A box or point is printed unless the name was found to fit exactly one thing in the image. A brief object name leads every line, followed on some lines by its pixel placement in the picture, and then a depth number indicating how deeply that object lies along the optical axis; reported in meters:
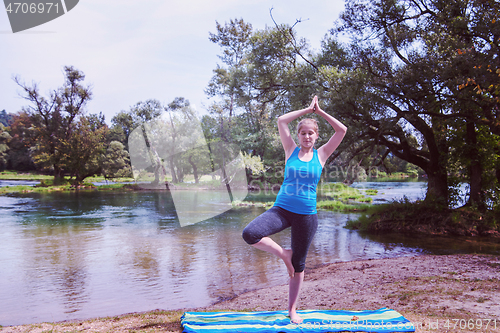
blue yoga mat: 3.15
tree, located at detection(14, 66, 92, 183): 36.53
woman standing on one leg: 2.98
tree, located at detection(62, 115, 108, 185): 36.78
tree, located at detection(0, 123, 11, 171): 49.09
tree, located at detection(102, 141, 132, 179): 39.41
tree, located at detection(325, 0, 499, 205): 9.20
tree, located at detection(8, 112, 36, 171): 49.94
